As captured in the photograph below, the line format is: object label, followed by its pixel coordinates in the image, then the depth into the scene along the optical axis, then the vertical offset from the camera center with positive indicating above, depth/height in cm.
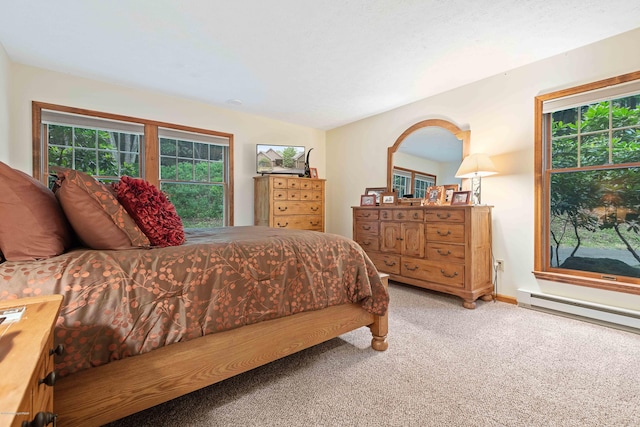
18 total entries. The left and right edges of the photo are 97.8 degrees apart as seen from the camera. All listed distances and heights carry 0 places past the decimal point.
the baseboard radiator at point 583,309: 220 -84
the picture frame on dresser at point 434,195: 323 +20
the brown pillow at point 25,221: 99 -3
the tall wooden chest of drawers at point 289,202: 411 +17
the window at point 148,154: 307 +74
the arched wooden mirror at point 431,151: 333 +80
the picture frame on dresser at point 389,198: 380 +20
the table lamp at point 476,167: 284 +47
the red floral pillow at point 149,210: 131 +1
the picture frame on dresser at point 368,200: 394 +18
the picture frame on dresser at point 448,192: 316 +23
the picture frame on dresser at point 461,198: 294 +16
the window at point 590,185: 236 +25
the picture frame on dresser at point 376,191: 412 +33
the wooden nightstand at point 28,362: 39 -26
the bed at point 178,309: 98 -43
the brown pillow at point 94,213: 114 +0
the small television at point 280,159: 430 +85
